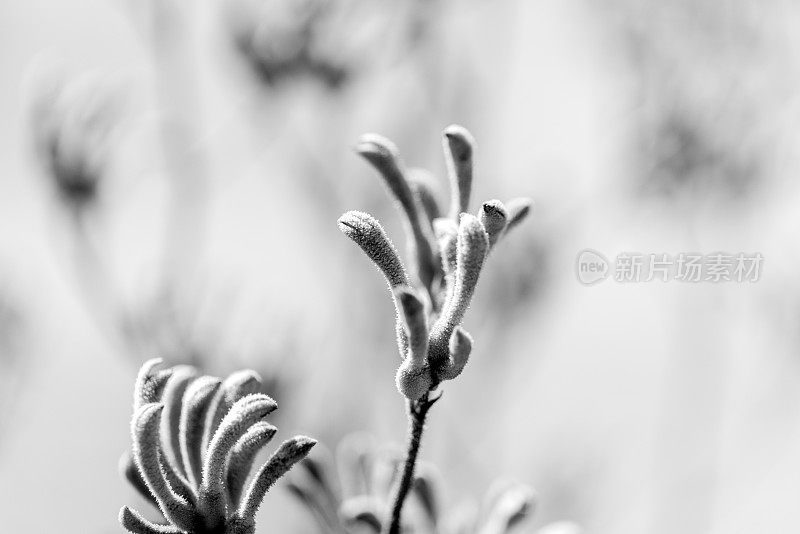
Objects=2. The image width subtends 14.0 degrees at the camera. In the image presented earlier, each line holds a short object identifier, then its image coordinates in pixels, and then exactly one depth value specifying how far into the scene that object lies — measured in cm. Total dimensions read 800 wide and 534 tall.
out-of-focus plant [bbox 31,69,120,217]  142
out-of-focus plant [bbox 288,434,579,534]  86
